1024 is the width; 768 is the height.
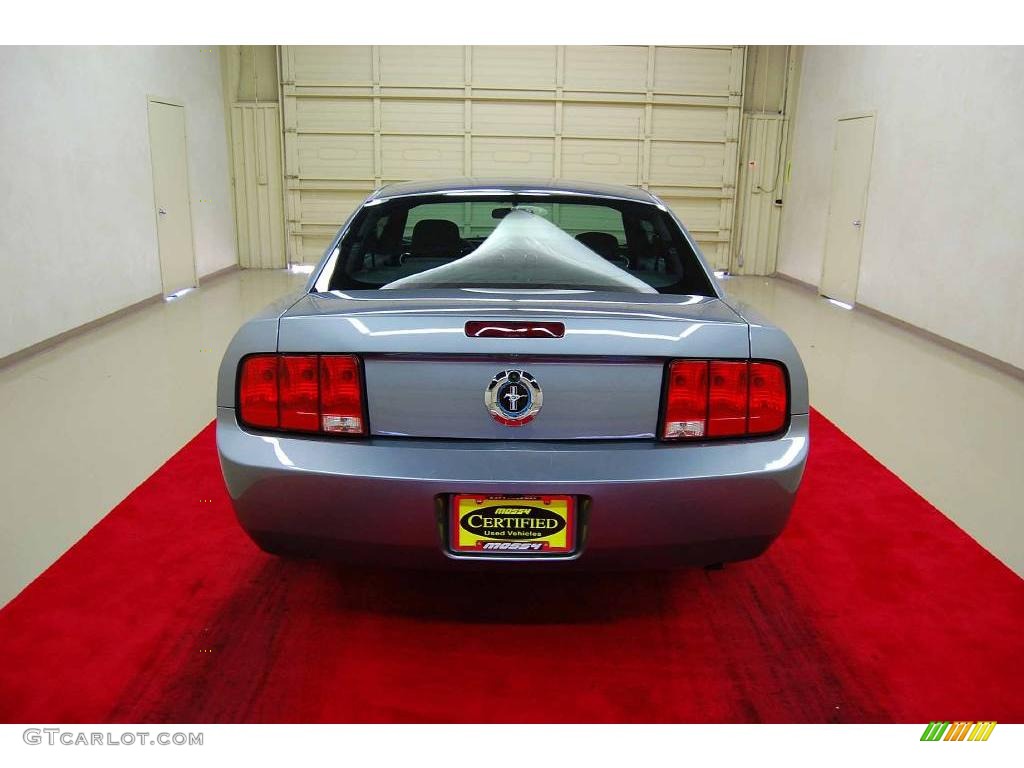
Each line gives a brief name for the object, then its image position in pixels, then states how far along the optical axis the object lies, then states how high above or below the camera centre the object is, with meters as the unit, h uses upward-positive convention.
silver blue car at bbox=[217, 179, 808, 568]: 1.87 -0.60
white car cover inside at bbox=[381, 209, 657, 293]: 2.39 -0.25
